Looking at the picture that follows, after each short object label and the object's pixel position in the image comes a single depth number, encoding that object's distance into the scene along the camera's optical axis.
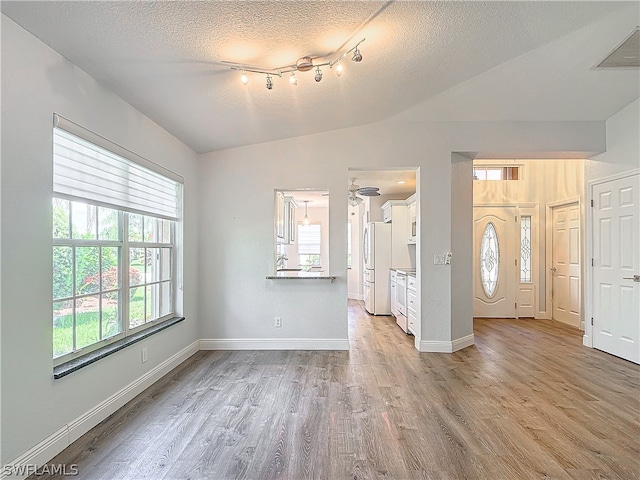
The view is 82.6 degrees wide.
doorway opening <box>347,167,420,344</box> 6.33
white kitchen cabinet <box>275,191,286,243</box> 4.99
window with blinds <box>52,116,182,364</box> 2.32
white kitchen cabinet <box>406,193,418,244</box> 6.18
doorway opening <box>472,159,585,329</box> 6.68
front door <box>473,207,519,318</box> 6.77
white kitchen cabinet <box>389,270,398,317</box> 6.36
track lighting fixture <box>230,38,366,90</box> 2.67
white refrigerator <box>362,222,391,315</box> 6.93
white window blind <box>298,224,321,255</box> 10.08
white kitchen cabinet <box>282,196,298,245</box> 6.37
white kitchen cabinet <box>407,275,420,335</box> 4.71
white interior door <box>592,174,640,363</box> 4.03
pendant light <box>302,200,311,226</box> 9.24
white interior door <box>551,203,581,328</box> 6.02
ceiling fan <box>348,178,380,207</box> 6.55
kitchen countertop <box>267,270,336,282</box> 4.40
